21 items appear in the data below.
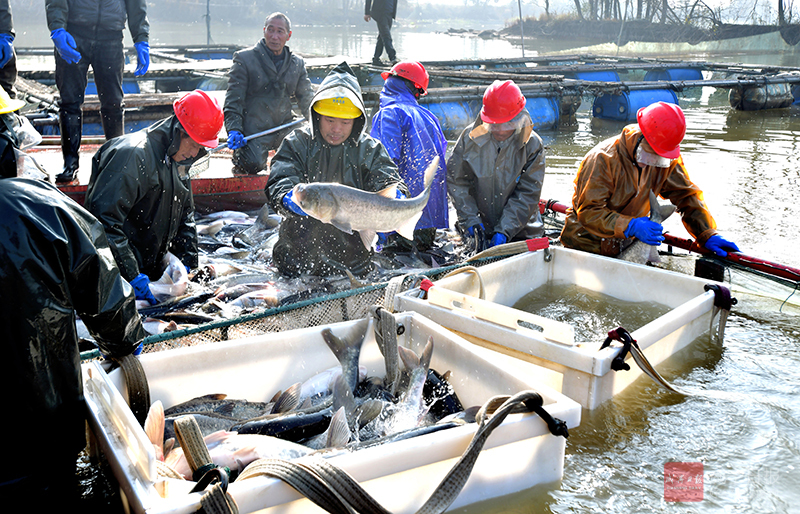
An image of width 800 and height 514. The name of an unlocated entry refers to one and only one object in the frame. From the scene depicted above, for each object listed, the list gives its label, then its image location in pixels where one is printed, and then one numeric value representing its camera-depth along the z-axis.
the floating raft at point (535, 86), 10.88
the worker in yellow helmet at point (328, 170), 4.44
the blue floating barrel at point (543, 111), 14.85
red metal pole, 4.21
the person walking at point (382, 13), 15.01
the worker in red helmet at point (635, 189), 4.41
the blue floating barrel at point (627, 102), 16.02
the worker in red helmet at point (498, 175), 5.28
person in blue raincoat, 5.68
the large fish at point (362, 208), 3.65
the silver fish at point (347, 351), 2.86
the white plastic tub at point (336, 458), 1.77
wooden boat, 6.92
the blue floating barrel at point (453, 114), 12.89
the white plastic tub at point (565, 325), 2.90
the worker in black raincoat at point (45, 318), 1.78
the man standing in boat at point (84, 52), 6.14
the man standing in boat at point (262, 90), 7.53
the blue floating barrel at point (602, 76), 20.38
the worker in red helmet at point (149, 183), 3.83
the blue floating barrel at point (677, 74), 21.42
